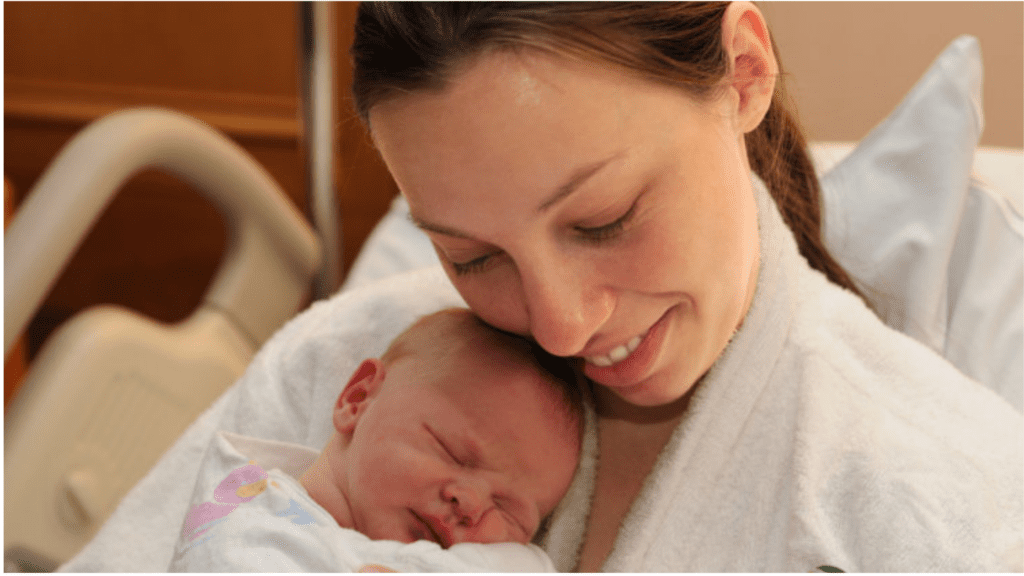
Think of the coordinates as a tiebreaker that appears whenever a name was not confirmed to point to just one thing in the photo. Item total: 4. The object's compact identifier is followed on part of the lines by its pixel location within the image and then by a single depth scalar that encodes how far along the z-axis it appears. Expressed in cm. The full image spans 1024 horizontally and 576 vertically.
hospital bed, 129
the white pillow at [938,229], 140
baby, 93
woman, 81
